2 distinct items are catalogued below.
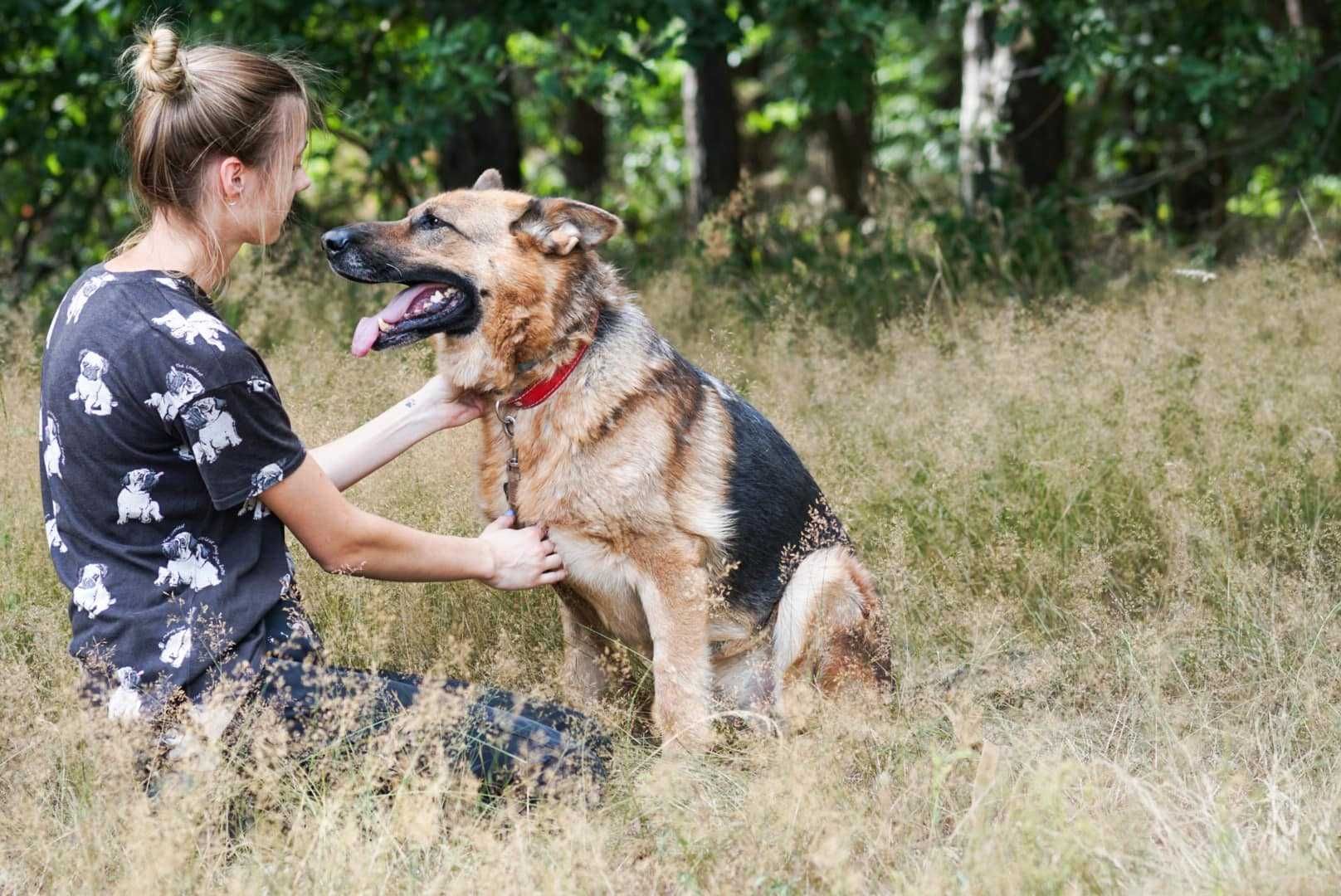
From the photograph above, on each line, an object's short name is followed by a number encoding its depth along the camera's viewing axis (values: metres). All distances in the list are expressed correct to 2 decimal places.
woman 2.83
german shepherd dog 3.65
